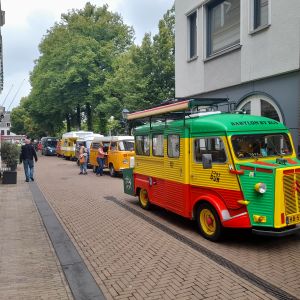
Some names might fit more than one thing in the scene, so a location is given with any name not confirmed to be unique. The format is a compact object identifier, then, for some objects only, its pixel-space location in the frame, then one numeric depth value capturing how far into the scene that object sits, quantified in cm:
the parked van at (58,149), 3131
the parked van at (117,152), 1480
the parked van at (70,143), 2649
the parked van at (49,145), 3497
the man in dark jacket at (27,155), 1315
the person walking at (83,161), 1636
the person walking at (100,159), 1569
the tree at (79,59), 2977
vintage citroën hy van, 506
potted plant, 1382
